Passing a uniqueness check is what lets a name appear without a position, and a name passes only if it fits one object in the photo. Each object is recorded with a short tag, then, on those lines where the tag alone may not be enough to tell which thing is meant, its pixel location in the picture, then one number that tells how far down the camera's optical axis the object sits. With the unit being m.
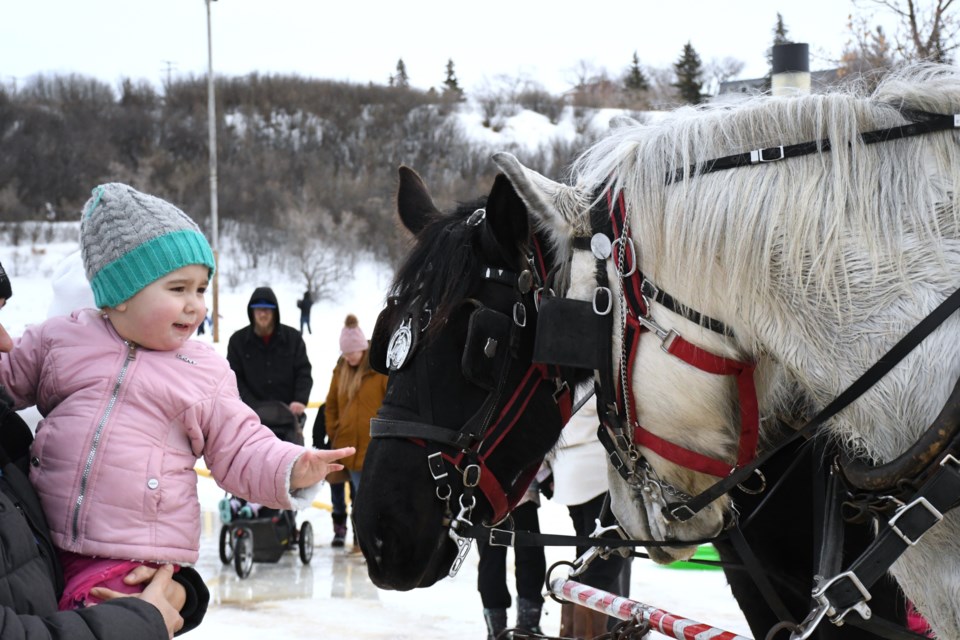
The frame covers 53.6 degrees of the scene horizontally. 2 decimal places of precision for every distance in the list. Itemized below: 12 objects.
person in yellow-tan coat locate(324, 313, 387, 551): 6.90
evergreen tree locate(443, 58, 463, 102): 50.31
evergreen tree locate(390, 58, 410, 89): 52.50
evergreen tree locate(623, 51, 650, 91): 50.84
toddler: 1.75
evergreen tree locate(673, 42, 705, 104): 33.50
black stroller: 6.47
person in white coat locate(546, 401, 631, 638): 3.88
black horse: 2.04
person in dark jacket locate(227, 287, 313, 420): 6.94
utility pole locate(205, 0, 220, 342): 22.73
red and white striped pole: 2.06
